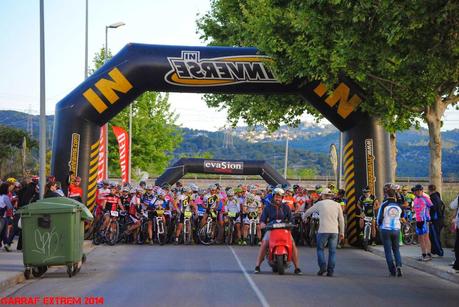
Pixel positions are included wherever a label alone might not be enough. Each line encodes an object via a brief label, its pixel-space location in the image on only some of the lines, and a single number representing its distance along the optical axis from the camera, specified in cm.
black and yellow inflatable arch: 2389
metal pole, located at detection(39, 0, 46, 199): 1981
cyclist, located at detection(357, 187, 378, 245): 2366
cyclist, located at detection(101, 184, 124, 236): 2505
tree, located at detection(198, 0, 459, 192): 1644
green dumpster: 1522
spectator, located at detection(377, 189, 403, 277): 1678
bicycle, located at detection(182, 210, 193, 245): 2636
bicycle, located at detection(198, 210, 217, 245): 2638
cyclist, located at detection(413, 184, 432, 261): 1914
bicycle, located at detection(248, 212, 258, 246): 2639
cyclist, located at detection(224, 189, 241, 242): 2673
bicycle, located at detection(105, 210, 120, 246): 2512
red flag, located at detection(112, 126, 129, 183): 3584
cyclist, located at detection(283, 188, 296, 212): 2759
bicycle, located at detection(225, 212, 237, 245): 2667
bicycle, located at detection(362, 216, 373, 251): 2386
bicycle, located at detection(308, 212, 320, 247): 2602
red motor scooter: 1639
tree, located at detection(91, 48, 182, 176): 6056
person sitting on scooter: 1694
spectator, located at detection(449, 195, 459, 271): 1641
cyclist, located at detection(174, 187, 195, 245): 2647
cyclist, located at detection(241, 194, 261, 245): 2650
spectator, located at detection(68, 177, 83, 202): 2344
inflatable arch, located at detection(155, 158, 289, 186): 4588
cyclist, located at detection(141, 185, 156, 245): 2612
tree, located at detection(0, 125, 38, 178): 6356
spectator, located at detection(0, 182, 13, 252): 1982
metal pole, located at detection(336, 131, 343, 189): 3493
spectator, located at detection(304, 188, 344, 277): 1644
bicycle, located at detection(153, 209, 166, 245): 2600
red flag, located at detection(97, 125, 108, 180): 3136
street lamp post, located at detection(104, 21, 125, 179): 4453
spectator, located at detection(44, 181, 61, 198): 1800
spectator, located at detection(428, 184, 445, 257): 1998
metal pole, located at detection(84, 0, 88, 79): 3541
